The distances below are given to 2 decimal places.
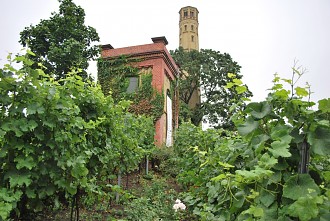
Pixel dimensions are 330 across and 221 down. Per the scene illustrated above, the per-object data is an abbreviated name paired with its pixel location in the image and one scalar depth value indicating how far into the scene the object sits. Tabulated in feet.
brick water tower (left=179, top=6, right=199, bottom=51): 181.88
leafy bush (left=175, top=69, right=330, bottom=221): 4.60
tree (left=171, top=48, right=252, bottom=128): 91.61
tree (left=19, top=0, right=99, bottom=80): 56.70
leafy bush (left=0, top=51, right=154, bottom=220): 9.02
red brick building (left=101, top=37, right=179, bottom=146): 50.21
